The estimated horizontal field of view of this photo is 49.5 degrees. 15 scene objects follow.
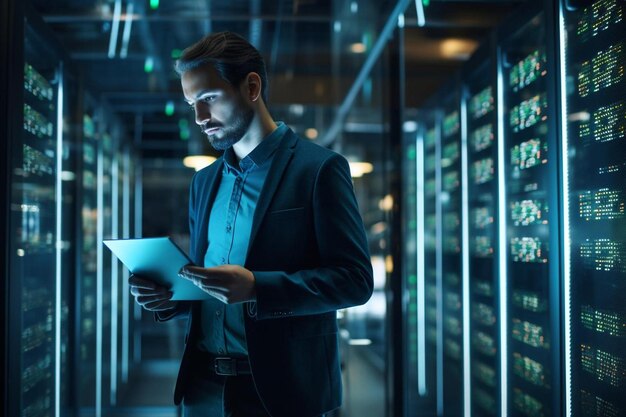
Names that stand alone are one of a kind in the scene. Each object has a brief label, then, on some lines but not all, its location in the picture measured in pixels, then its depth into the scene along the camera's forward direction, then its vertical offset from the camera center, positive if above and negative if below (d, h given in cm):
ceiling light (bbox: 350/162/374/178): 623 +47
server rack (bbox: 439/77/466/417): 417 -22
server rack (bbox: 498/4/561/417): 235 +0
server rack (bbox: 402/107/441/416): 507 -34
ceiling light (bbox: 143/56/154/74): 530 +122
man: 144 -10
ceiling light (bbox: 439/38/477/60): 489 +127
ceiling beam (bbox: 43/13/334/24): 432 +133
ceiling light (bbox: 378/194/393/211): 387 +9
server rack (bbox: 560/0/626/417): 196 +4
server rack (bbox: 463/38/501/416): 324 -6
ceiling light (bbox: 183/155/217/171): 618 +54
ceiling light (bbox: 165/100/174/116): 576 +96
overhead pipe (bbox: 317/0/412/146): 375 +109
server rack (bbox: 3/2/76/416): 262 +1
